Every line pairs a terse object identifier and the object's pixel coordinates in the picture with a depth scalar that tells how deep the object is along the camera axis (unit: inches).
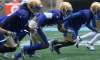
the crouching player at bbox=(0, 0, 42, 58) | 592.1
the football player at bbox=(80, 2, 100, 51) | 787.4
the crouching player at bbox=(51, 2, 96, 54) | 738.3
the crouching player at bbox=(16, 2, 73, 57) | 661.9
